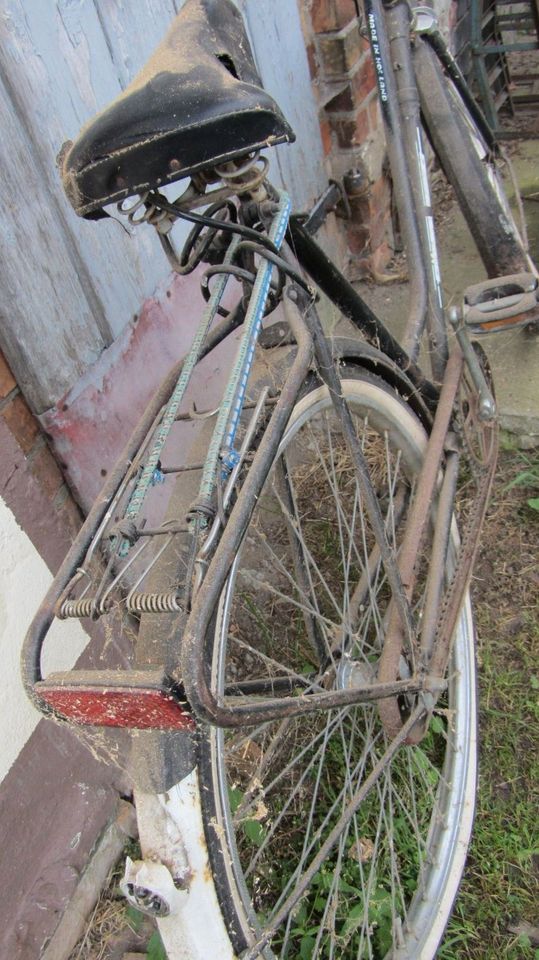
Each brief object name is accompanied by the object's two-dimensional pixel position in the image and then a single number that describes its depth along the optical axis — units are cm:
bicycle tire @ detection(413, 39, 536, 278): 208
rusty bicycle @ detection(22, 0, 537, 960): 96
